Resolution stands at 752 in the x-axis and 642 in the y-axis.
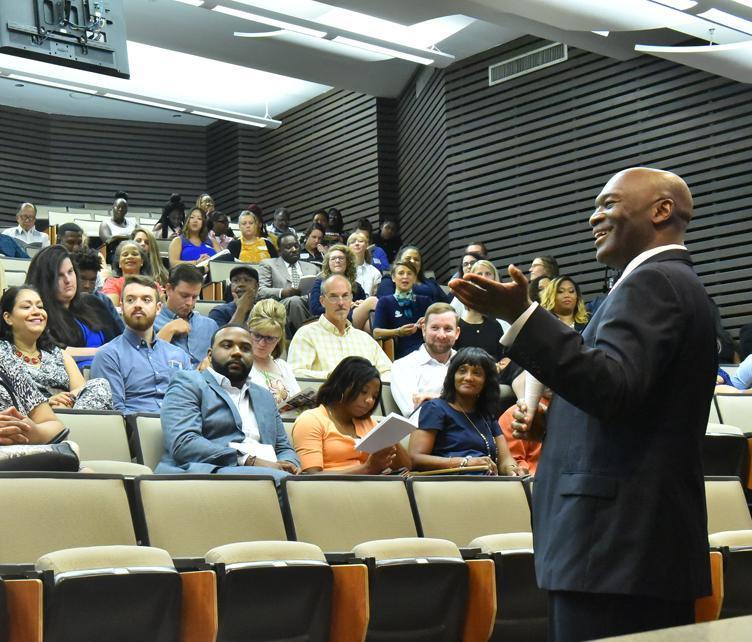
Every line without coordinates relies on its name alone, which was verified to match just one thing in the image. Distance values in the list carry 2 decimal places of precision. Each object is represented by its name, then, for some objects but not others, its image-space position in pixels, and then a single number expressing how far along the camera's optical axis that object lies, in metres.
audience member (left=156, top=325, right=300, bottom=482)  3.60
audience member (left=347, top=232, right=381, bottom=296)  8.15
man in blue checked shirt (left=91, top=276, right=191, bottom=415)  4.18
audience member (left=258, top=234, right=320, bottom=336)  6.88
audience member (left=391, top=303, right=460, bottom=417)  4.95
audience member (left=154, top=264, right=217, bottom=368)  4.86
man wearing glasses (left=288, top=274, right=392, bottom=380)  5.30
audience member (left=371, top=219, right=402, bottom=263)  10.41
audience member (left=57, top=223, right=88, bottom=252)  7.43
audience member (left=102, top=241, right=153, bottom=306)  6.04
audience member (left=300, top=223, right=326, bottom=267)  9.93
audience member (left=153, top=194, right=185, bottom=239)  10.97
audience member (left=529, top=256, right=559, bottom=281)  7.02
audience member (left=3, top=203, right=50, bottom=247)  9.95
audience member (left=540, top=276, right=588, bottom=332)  5.75
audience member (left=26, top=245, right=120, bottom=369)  4.55
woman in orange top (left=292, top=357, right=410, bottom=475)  3.96
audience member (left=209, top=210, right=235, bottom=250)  9.89
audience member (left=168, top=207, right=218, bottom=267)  8.78
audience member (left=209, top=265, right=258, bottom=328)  5.84
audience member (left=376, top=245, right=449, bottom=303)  6.46
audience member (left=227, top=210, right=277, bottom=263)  8.86
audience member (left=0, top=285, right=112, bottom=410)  3.90
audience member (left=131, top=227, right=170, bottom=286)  6.55
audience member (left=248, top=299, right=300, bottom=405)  4.61
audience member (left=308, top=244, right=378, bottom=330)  6.33
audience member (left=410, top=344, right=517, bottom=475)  4.18
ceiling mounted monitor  6.61
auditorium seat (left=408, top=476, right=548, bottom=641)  3.10
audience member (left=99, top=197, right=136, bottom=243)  10.26
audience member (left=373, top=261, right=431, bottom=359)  6.08
